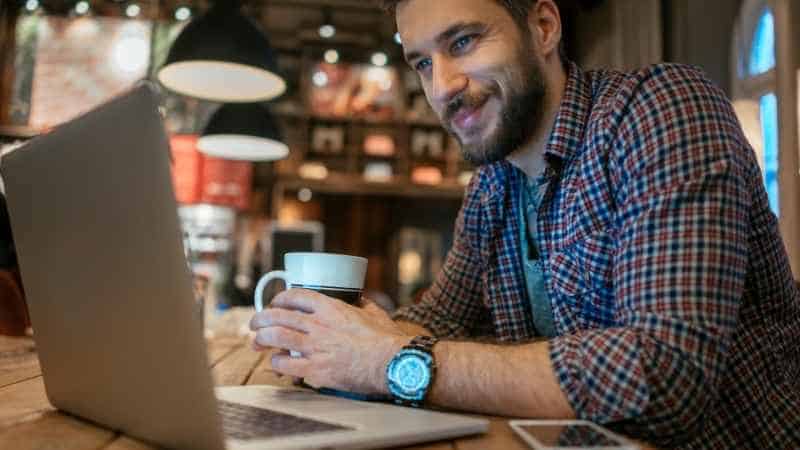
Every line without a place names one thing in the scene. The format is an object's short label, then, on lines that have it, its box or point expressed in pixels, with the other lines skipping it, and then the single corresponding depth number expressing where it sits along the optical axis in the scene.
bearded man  0.68
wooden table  0.55
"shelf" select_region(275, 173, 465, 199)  7.00
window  3.50
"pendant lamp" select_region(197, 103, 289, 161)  3.57
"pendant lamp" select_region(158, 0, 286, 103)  2.52
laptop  0.44
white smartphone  0.52
